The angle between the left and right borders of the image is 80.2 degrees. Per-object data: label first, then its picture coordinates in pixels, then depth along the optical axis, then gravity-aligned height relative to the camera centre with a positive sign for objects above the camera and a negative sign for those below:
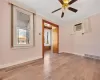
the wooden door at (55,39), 4.74 +0.08
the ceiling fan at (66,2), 2.24 +1.44
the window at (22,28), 2.32 +0.55
